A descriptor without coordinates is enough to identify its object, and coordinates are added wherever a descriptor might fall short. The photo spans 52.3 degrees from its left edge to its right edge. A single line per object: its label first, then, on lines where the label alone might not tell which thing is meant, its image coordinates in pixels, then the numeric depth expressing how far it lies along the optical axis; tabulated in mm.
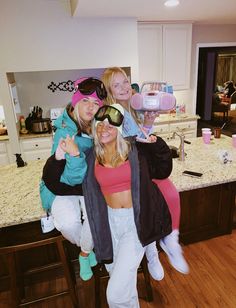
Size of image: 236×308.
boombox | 1236
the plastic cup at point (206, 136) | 2635
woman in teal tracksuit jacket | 1218
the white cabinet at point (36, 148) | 3395
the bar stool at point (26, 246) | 1396
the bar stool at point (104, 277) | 1569
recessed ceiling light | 2445
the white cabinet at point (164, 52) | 3648
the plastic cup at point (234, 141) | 2471
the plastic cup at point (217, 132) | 2826
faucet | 2124
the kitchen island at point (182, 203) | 1588
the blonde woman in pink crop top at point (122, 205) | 1288
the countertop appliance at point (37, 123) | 3465
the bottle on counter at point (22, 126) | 3500
